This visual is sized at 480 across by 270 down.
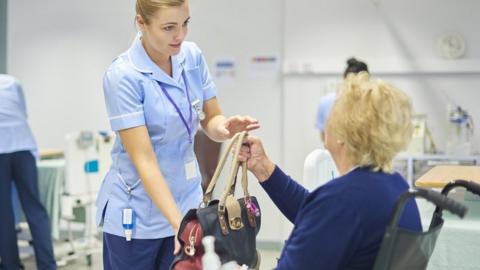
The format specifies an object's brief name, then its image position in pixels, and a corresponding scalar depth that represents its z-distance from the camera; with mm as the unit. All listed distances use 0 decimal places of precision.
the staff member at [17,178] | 3834
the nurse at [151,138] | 1644
